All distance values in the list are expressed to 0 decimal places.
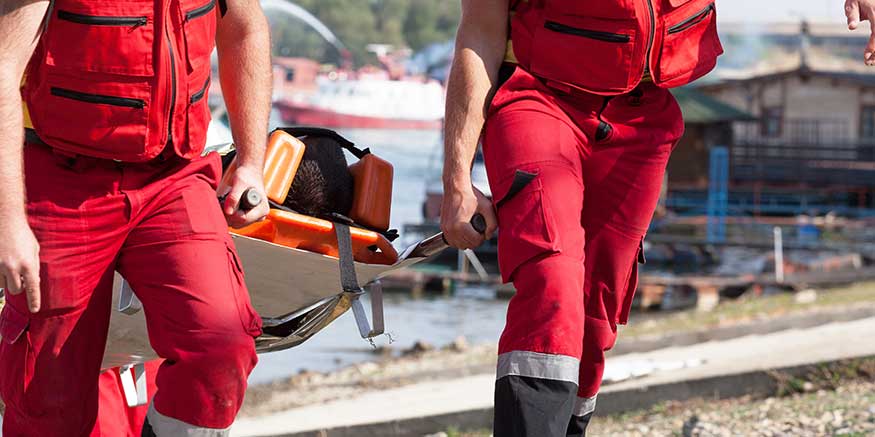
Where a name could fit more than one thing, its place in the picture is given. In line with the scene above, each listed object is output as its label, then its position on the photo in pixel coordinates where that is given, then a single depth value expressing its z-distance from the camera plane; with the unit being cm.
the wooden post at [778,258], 4219
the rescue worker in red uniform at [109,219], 568
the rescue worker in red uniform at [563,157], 611
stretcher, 732
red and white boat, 18617
